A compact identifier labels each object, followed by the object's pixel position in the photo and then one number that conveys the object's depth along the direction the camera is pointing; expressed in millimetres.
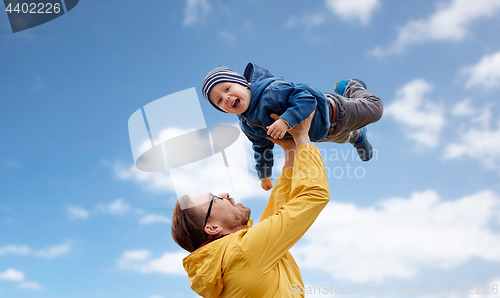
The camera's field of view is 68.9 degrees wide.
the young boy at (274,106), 3318
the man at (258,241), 2820
